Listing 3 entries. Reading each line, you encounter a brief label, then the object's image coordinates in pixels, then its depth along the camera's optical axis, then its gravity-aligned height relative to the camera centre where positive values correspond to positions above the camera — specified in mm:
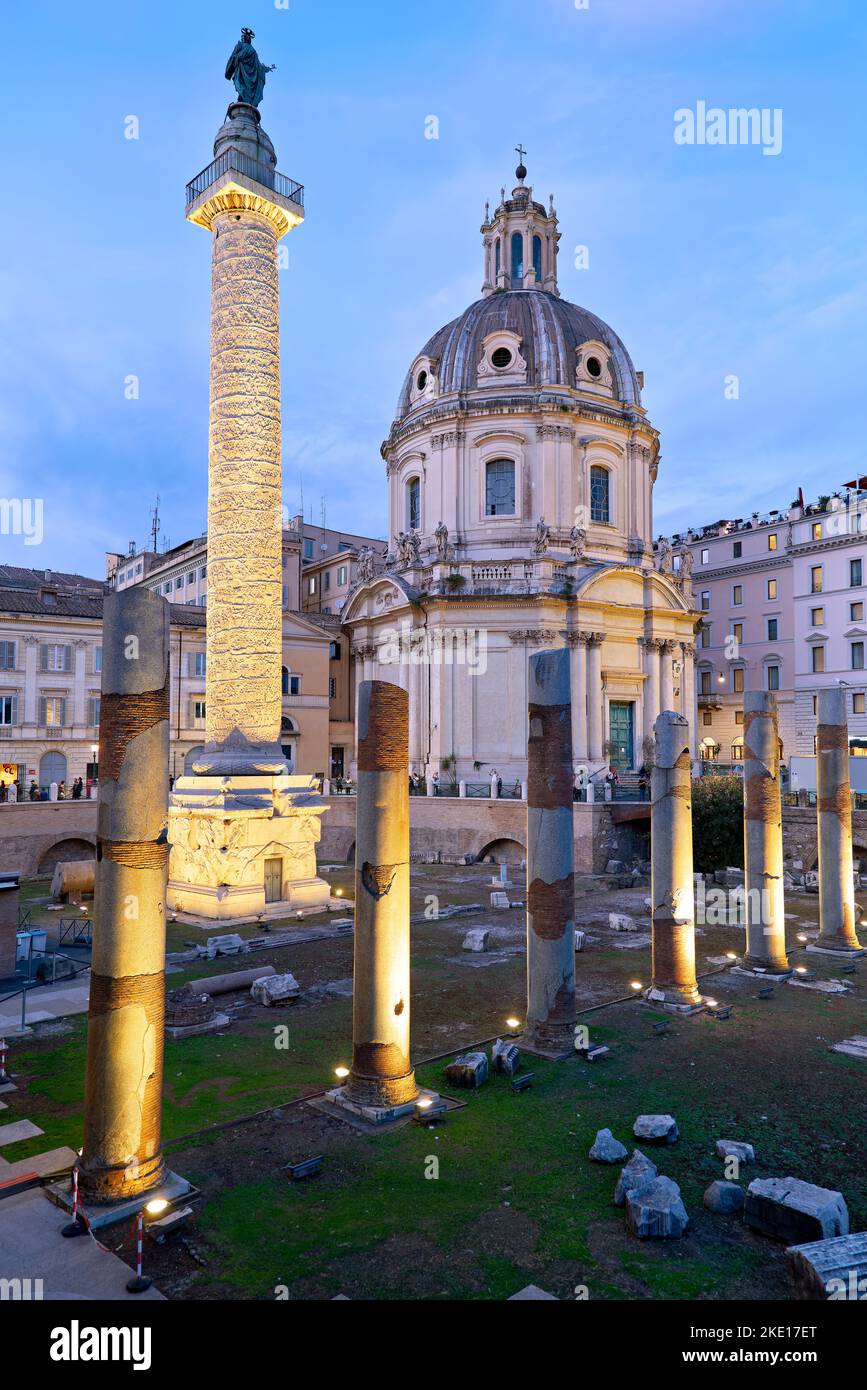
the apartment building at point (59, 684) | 39531 +2990
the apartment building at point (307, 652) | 43222 +4830
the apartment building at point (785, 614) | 47812 +7880
